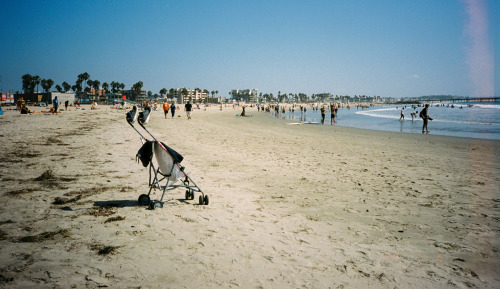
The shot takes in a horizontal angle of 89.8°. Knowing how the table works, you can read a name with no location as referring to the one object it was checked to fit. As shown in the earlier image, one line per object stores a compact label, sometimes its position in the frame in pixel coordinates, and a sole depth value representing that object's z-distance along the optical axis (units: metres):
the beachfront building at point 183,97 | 198.62
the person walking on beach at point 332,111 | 26.80
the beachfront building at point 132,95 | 155.62
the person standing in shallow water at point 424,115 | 18.47
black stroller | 4.14
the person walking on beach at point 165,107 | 27.46
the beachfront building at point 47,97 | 76.50
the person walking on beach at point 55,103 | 30.52
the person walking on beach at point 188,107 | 27.30
